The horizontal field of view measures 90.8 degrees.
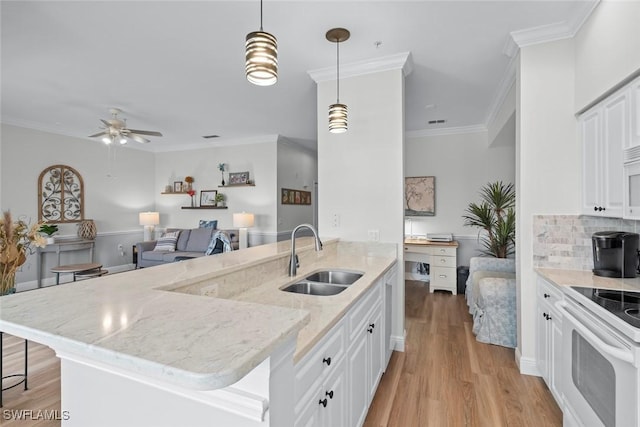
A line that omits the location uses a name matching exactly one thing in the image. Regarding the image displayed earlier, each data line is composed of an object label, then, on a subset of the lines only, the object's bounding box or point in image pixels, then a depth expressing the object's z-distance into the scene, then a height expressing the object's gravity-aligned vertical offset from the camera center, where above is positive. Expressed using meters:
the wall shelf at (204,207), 6.72 +0.16
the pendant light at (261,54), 1.45 +0.75
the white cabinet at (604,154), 1.92 +0.42
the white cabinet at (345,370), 1.12 -0.70
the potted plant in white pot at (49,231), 5.14 -0.29
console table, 5.27 -0.60
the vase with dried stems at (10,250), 1.87 -0.22
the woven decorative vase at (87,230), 5.86 -0.30
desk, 4.86 -0.71
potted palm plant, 4.01 -0.06
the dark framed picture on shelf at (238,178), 6.50 +0.76
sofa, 5.75 -0.63
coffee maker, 1.98 -0.24
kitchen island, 0.65 -0.29
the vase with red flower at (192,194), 6.93 +0.44
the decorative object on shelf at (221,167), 6.64 +1.00
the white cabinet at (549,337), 2.01 -0.83
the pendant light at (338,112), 2.42 +0.80
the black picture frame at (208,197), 6.84 +0.38
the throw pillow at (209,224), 6.54 -0.20
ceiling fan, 4.39 +1.15
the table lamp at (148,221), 6.75 -0.15
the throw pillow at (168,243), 5.99 -0.56
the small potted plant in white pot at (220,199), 6.67 +0.32
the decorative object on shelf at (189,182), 6.91 +0.71
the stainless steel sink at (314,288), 2.09 -0.49
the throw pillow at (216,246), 4.50 -0.45
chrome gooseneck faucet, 2.05 -0.31
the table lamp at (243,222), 5.98 -0.14
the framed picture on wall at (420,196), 5.47 +0.34
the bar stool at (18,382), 2.30 -1.26
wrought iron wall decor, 5.43 +0.34
